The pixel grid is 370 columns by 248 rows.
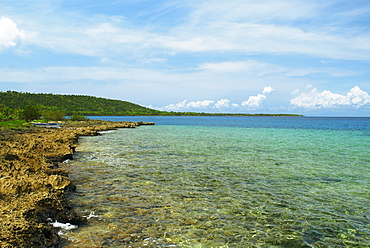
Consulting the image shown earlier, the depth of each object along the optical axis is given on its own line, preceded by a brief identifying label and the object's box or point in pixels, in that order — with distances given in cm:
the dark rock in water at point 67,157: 2086
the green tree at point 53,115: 8969
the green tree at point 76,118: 9496
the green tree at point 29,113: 7419
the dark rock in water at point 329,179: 1626
